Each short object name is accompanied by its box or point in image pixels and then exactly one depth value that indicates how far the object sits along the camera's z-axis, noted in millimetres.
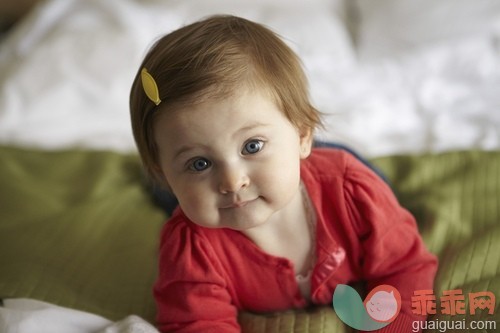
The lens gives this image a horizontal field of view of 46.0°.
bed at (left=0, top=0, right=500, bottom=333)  1039
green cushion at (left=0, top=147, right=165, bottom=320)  1078
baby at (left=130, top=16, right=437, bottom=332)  767
